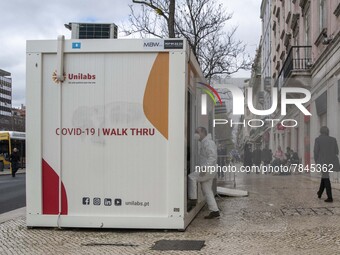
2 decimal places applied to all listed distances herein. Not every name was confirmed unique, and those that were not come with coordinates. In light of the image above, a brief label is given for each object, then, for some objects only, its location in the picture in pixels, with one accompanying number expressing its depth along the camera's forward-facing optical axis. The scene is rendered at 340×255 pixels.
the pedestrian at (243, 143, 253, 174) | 11.93
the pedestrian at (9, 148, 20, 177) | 23.69
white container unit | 6.87
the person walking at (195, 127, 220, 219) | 8.01
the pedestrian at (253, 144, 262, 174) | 12.09
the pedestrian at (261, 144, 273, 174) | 12.22
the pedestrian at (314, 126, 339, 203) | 10.22
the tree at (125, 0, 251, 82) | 17.36
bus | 29.31
